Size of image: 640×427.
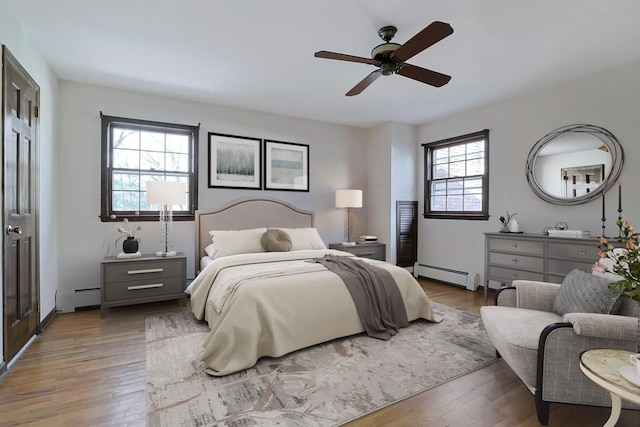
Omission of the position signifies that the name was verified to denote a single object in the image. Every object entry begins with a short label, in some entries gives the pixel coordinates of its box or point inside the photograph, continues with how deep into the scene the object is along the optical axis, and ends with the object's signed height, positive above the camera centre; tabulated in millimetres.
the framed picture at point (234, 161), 4566 +708
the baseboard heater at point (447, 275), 4789 -1051
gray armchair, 1693 -793
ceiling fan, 2254 +1205
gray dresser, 3281 -508
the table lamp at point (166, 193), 3741 +181
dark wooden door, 2344 +21
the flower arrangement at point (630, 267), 1355 -240
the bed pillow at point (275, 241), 4000 -402
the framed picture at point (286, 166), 4962 +703
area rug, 1842 -1187
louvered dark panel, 5480 -398
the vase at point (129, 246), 3773 -453
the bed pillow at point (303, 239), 4281 -408
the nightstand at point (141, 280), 3490 -828
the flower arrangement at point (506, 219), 4253 -106
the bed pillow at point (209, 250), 3998 -542
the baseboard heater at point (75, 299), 3703 -1091
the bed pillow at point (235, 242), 3876 -413
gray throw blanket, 2947 -836
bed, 2367 -802
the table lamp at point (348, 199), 5125 +180
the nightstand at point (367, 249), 5090 -646
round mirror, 3430 +561
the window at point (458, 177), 4727 +544
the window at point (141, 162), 3965 +610
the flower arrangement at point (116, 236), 3949 -353
